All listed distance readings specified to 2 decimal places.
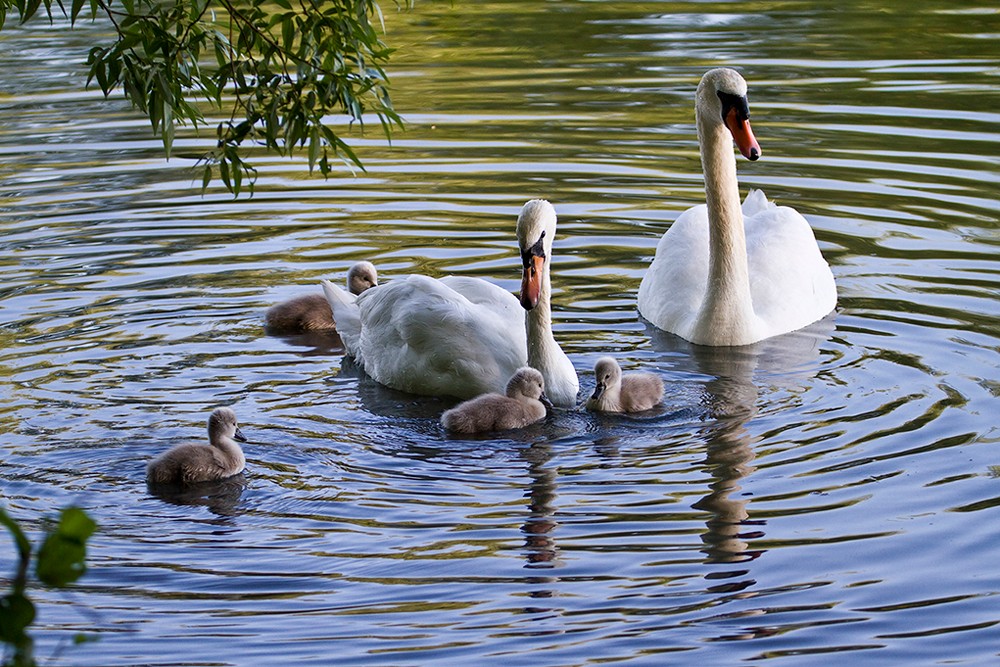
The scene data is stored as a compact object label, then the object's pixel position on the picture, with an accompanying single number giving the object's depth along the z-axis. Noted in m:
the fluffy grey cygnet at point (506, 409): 17.14
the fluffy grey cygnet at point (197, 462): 15.64
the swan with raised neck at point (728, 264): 20.94
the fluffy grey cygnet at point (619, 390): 17.50
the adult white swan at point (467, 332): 17.86
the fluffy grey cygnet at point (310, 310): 21.70
